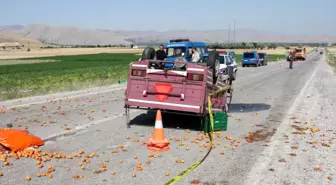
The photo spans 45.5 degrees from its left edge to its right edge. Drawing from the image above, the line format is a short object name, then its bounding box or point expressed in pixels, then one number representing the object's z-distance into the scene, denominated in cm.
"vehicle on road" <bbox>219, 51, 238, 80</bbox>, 2508
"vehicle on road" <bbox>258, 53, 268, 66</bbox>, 4928
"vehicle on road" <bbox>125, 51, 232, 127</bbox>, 941
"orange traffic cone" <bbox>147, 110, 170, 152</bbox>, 792
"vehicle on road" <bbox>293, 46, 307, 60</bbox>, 6572
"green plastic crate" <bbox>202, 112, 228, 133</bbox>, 978
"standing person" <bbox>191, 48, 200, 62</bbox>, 1520
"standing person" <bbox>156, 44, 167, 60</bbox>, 1323
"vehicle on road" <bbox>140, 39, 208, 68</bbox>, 1828
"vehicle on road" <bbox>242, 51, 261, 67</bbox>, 4606
